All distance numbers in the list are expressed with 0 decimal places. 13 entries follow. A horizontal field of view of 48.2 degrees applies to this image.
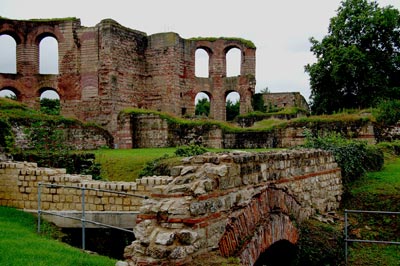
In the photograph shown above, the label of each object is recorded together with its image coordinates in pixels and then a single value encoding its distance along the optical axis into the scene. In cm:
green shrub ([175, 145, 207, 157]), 1471
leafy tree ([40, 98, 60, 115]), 4977
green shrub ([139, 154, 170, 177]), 1317
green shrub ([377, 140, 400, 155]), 1795
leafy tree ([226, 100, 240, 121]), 5341
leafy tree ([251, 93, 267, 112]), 3433
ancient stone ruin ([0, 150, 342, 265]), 508
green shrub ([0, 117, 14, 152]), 1373
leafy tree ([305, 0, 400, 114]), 3142
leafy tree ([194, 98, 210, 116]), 5912
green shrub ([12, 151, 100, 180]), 1502
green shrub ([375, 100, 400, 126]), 1981
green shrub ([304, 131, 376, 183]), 1206
